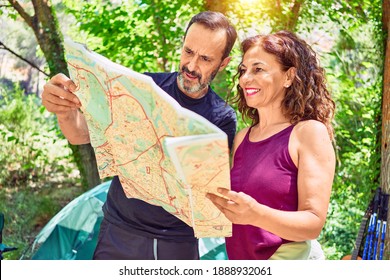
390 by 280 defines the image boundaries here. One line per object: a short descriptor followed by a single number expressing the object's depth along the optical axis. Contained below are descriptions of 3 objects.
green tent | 4.18
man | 2.10
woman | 1.63
